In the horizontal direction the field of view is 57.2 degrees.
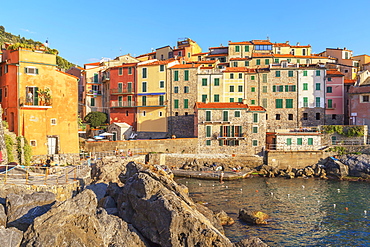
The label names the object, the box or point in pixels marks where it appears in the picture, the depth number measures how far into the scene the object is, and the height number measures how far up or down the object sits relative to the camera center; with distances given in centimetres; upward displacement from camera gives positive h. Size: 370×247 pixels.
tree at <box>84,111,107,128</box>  5103 +79
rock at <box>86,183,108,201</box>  1920 -386
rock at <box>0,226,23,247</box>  1094 -373
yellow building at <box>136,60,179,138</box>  5038 +364
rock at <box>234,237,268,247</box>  1355 -482
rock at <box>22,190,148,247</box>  1097 -360
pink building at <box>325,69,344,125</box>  4997 +346
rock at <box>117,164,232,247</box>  1299 -386
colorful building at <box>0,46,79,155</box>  2883 +206
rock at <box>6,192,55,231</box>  1327 -349
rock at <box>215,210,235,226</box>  2195 -624
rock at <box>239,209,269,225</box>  2215 -625
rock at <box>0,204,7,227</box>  1317 -370
